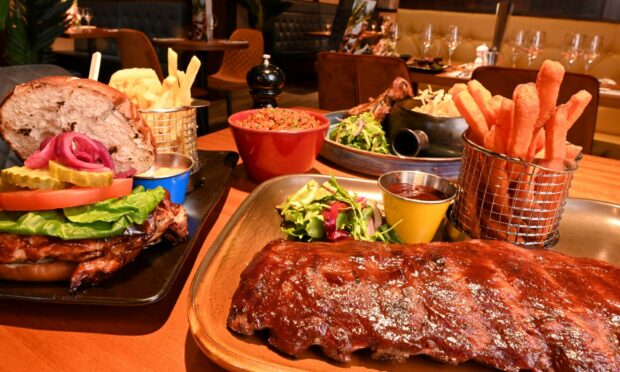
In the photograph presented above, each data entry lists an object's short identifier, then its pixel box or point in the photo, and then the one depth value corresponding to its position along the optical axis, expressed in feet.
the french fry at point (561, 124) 1.35
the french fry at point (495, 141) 1.42
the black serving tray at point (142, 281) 1.13
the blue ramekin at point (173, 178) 1.50
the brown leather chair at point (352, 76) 4.08
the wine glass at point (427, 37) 5.85
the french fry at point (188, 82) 1.90
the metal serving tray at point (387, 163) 1.97
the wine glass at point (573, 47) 4.93
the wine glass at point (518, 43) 5.39
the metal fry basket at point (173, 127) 1.77
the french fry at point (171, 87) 1.87
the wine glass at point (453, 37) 5.81
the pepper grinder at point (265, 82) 2.26
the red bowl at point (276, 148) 1.78
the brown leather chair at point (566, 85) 3.39
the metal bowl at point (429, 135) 2.02
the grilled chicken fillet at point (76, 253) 1.18
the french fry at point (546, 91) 1.34
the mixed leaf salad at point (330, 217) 1.45
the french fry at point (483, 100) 1.49
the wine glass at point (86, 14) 8.96
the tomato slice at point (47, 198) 1.22
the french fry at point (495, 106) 1.46
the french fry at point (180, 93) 1.88
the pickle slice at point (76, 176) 1.24
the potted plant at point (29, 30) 5.85
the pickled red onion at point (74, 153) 1.28
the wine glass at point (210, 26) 6.81
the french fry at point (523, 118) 1.31
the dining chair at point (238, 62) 7.31
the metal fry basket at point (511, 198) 1.36
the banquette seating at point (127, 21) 9.16
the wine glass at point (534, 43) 5.17
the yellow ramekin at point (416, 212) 1.43
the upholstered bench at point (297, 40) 11.45
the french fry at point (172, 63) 1.96
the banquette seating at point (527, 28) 5.10
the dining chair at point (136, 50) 6.02
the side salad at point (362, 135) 2.22
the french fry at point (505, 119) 1.39
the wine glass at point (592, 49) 4.89
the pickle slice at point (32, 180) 1.24
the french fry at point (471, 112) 1.45
